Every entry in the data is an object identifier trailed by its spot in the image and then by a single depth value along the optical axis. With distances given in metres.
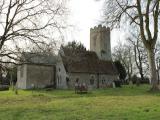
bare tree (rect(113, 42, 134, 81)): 43.74
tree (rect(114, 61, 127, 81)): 42.09
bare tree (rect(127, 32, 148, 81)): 37.17
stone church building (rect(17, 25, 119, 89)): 35.15
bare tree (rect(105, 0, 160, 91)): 18.77
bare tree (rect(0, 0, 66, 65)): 14.75
